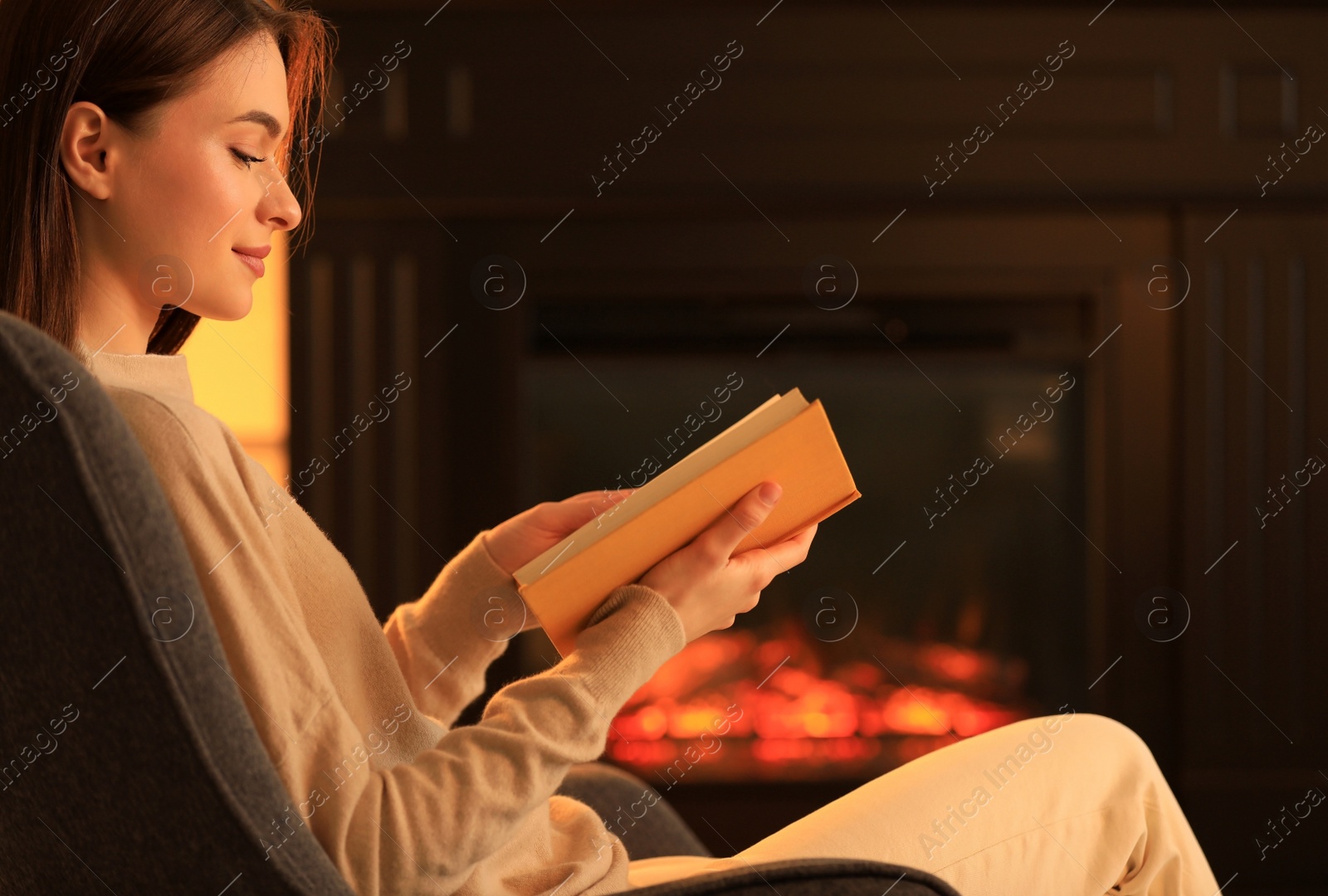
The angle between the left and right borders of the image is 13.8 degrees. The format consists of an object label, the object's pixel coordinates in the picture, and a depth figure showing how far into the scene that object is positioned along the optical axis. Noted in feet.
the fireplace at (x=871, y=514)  19.64
